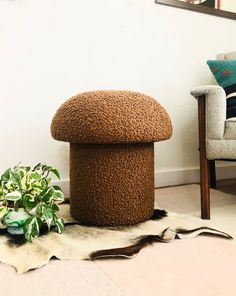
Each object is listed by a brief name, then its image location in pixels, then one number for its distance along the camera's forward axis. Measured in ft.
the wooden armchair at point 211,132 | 3.63
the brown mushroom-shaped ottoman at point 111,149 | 3.04
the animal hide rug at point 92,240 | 2.57
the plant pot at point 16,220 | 2.92
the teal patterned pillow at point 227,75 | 4.19
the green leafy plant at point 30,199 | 2.84
